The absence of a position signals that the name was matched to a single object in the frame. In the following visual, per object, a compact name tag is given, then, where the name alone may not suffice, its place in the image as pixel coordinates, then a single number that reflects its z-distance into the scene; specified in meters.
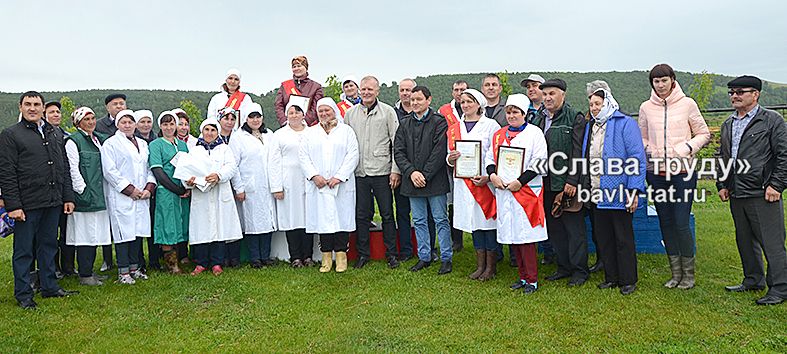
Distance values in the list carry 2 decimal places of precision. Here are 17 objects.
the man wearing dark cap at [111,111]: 7.10
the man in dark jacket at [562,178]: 5.99
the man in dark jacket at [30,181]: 5.61
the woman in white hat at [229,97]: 8.09
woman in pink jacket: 5.69
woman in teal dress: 6.78
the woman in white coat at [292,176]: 7.21
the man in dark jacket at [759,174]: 5.31
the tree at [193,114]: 20.11
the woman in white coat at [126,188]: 6.57
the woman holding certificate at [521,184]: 5.88
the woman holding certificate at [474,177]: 6.34
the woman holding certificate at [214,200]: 6.86
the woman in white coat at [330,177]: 6.96
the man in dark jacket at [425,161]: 6.64
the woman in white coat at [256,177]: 7.17
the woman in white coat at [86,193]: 6.38
